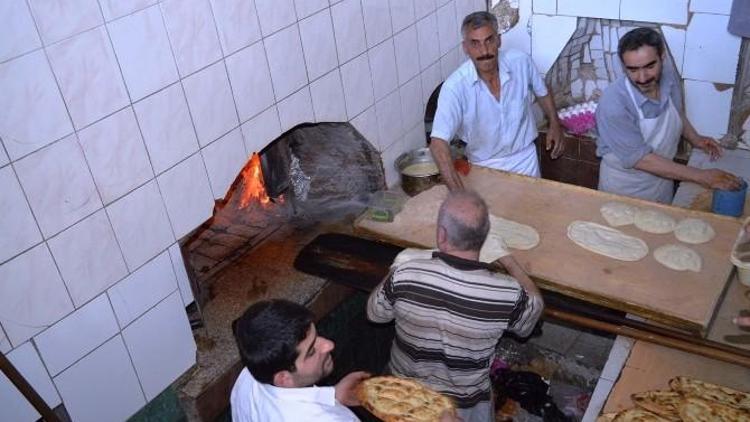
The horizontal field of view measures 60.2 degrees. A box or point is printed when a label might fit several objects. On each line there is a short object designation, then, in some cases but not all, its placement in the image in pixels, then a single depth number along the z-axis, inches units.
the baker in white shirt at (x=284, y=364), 89.4
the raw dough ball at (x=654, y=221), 148.3
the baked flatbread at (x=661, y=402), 108.0
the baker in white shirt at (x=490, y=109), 161.3
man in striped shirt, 109.2
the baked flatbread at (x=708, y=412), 105.9
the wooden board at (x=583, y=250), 128.0
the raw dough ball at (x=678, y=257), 135.6
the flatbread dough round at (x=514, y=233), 147.0
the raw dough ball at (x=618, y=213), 151.3
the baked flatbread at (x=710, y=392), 107.8
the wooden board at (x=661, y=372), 114.0
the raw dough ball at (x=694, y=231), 143.1
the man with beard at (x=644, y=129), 148.5
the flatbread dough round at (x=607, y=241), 141.5
